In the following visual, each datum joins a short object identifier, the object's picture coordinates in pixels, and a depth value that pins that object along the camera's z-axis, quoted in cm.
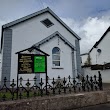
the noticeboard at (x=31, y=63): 521
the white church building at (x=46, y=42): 842
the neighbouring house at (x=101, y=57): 1174
